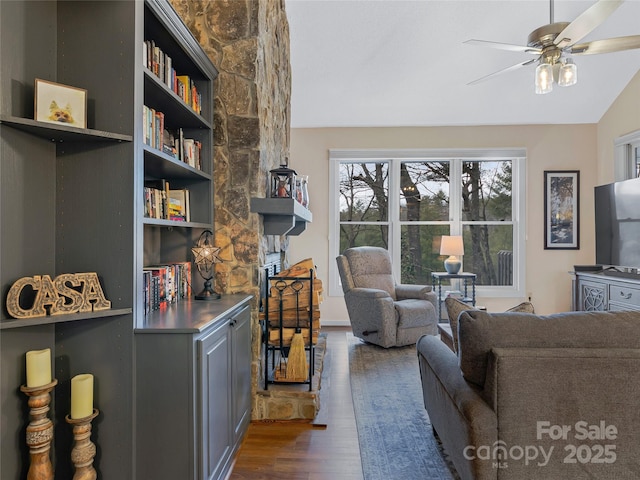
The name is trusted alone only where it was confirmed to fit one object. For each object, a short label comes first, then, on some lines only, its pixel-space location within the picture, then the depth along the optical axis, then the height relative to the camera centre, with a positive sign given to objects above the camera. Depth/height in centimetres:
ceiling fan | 256 +134
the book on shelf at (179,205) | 232 +22
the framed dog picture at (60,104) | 142 +51
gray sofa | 141 -58
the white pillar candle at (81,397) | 145 -58
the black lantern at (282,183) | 292 +44
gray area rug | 204 -119
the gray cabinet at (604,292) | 394 -57
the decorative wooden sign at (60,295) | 135 -20
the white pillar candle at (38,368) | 139 -46
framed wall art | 530 +42
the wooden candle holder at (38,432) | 138 -68
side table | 495 -50
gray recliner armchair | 423 -70
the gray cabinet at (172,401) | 158 -65
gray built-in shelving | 152 +16
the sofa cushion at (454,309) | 186 -33
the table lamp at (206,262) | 232 -13
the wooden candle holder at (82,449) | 144 -78
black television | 415 +19
